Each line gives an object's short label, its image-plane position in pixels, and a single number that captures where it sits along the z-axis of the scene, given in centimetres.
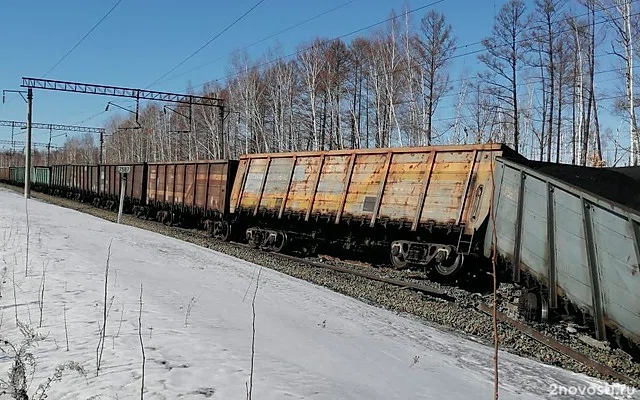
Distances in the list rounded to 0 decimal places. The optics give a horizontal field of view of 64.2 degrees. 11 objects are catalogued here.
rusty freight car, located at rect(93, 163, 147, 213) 2609
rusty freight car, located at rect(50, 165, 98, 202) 3372
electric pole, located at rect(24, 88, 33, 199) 2766
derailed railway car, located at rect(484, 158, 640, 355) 570
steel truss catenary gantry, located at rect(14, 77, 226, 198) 2750
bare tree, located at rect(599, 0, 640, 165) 2312
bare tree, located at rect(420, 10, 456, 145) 3719
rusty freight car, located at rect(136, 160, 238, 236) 1839
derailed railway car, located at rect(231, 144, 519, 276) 1041
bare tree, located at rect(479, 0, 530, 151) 3562
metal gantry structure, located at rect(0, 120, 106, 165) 5347
